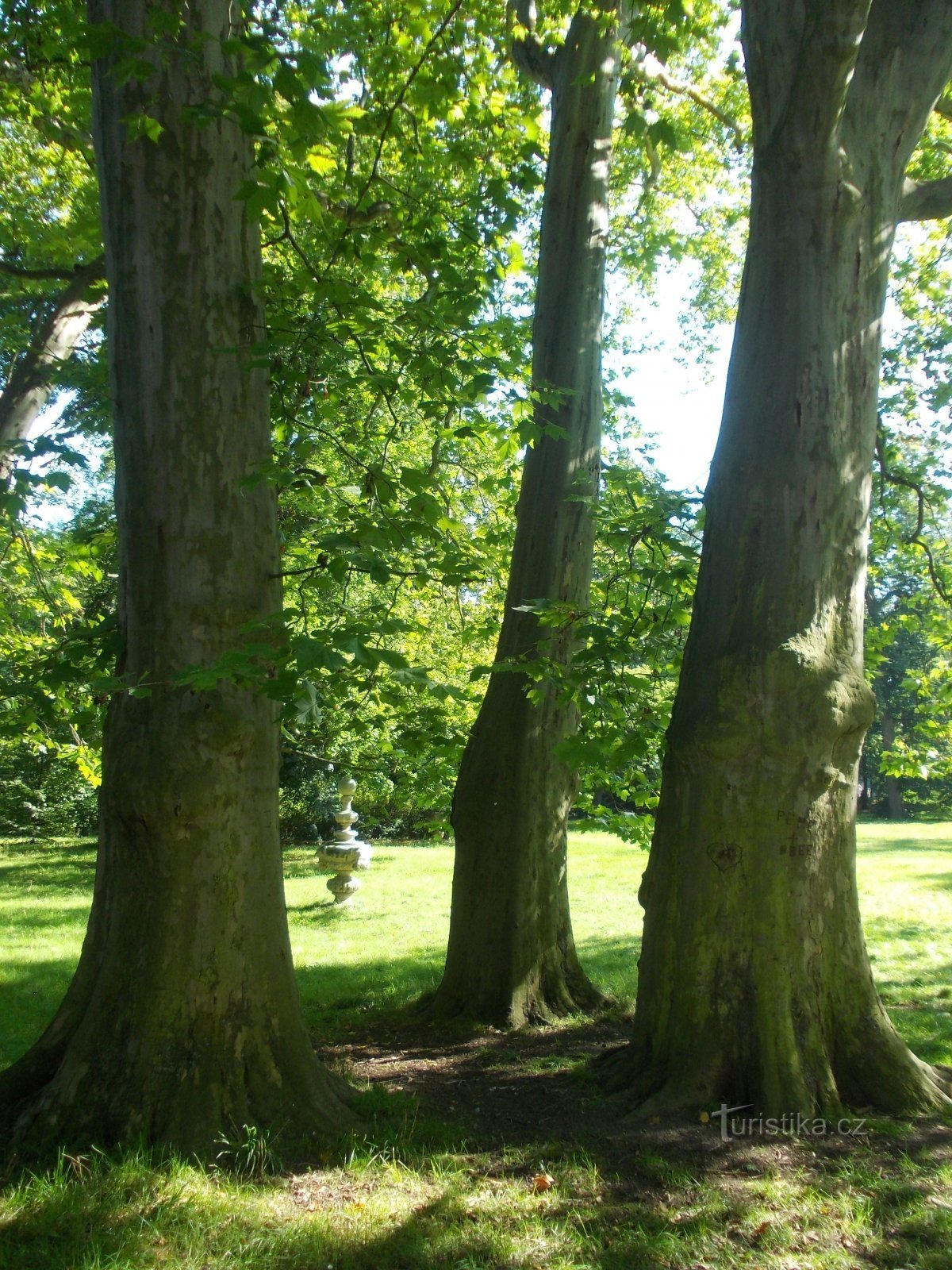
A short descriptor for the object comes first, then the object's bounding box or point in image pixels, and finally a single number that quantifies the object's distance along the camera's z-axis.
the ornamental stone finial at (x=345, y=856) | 13.56
